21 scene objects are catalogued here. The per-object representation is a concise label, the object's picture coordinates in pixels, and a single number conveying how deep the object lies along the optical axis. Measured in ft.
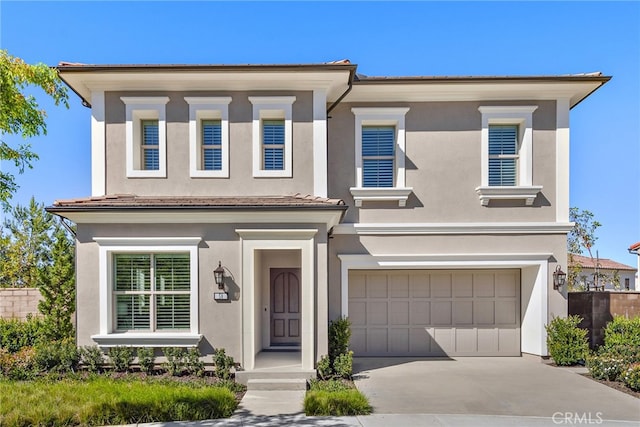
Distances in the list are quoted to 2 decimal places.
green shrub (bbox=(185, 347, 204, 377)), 27.04
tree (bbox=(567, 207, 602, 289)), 67.67
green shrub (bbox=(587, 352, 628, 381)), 27.89
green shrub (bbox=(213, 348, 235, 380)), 26.84
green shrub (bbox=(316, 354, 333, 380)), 26.94
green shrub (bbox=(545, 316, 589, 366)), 31.60
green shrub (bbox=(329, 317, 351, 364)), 28.78
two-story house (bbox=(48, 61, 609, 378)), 27.91
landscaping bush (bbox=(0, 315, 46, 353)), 33.63
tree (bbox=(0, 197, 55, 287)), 62.85
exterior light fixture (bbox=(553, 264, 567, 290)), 32.76
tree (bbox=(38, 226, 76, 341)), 31.81
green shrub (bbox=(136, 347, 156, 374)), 27.22
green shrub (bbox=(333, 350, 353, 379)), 27.22
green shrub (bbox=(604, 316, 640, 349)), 32.48
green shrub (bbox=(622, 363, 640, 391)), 25.64
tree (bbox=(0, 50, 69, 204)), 23.31
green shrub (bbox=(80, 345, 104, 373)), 27.25
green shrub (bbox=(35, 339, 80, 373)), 27.22
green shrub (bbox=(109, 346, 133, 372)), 27.27
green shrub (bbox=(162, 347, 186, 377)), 27.09
